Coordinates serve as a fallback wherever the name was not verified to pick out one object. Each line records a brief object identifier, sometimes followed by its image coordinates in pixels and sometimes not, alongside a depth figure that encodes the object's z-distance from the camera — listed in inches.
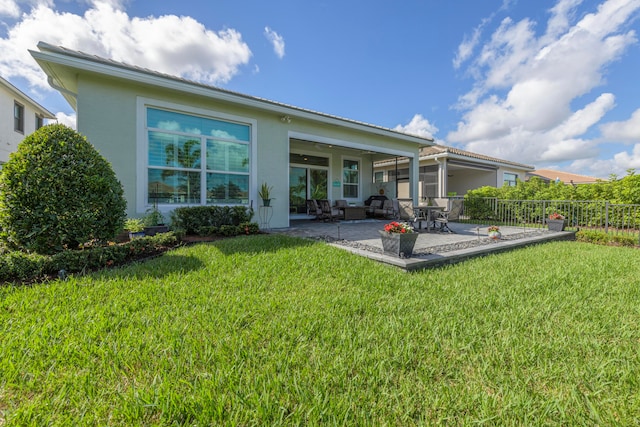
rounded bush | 135.9
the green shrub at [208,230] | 229.9
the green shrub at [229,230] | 233.8
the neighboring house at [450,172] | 527.8
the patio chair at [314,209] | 395.9
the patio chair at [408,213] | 275.9
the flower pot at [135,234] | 197.8
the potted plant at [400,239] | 154.2
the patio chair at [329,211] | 387.9
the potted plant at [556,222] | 282.0
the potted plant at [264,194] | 291.7
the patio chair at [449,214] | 286.6
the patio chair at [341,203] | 443.7
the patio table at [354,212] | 398.6
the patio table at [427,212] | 283.6
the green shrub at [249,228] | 246.8
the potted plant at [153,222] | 215.8
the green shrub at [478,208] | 443.4
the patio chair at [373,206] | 450.0
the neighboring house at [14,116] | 492.4
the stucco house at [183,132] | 213.6
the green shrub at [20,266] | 121.6
